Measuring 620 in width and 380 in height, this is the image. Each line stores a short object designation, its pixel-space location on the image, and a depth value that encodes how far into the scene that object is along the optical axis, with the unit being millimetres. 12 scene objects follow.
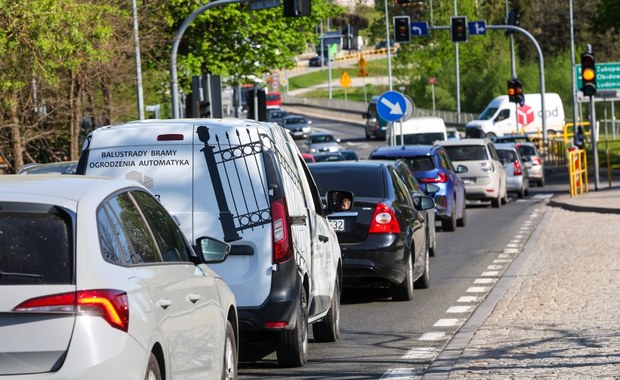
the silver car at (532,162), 49531
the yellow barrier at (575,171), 40750
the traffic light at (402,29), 52625
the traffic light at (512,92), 58125
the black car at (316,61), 179250
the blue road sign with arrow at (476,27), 60144
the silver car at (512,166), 42875
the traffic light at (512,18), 60000
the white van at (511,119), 78812
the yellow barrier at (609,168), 44094
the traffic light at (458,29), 53000
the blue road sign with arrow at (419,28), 58750
